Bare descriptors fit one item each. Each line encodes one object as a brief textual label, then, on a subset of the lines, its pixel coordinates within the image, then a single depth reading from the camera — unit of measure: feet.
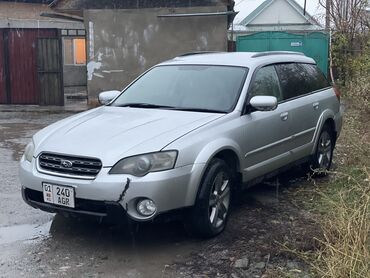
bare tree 52.65
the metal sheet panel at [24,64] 48.08
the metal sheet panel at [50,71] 47.57
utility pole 64.11
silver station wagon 14.30
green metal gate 55.57
